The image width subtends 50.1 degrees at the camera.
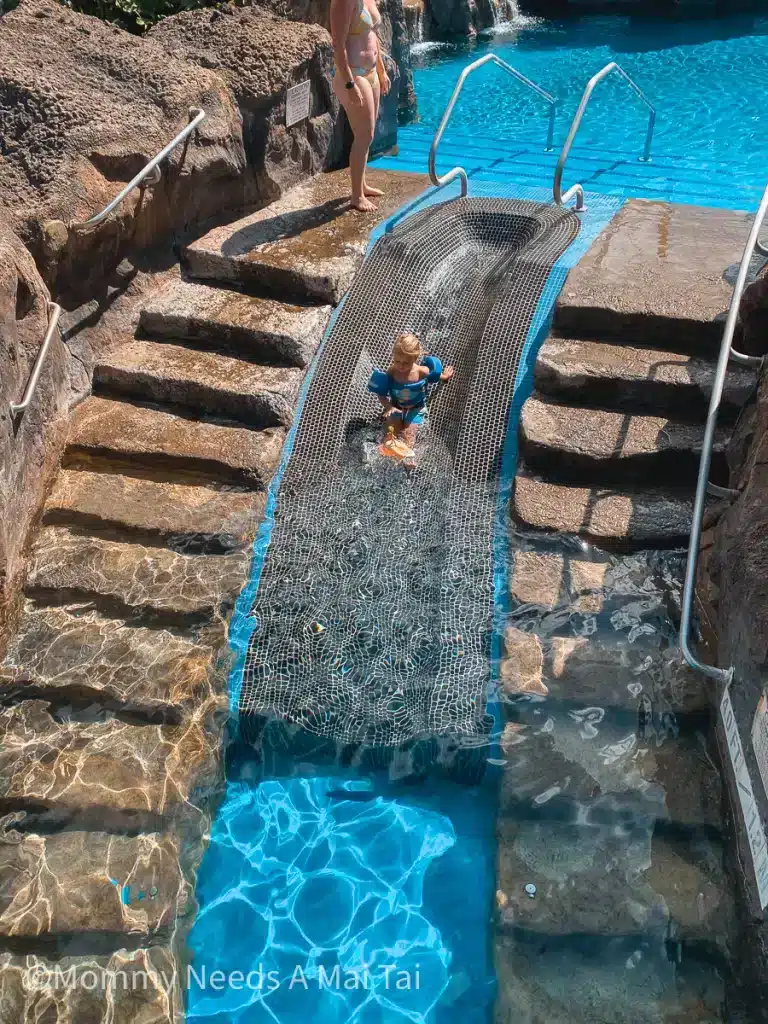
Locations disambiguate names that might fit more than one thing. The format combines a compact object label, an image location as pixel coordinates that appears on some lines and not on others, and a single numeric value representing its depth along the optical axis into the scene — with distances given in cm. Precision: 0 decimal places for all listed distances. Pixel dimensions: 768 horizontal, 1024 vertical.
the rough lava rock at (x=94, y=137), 557
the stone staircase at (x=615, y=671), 350
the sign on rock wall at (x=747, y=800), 300
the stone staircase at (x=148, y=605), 372
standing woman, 614
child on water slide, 543
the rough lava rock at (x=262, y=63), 684
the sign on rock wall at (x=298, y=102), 715
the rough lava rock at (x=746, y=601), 321
